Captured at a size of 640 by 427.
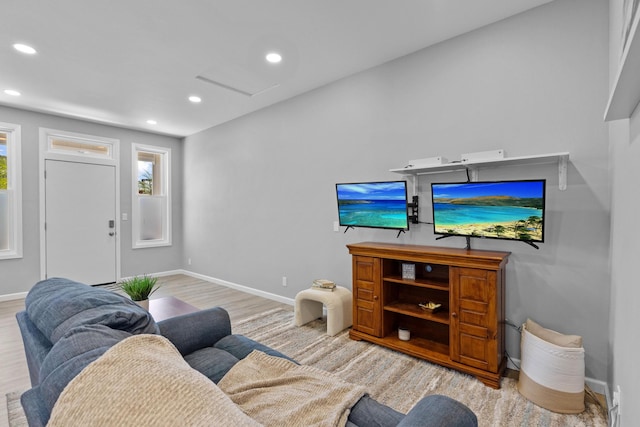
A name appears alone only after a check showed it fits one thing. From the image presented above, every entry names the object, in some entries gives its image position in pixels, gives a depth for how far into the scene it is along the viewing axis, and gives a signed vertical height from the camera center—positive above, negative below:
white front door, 4.79 -0.18
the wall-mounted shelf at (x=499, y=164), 2.24 +0.37
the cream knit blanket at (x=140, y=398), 0.67 -0.42
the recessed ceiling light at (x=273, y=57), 3.09 +1.52
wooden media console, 2.29 -0.79
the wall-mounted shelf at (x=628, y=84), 0.88 +0.45
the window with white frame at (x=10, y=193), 4.44 +0.23
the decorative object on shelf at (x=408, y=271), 2.81 -0.54
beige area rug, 1.94 -1.27
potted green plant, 2.25 -0.57
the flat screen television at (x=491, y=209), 2.18 +0.01
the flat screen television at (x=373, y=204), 2.97 +0.06
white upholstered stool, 3.21 -1.04
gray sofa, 0.92 -0.52
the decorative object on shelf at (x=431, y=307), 2.68 -0.82
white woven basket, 1.96 -1.06
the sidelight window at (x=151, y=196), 5.69 +0.26
